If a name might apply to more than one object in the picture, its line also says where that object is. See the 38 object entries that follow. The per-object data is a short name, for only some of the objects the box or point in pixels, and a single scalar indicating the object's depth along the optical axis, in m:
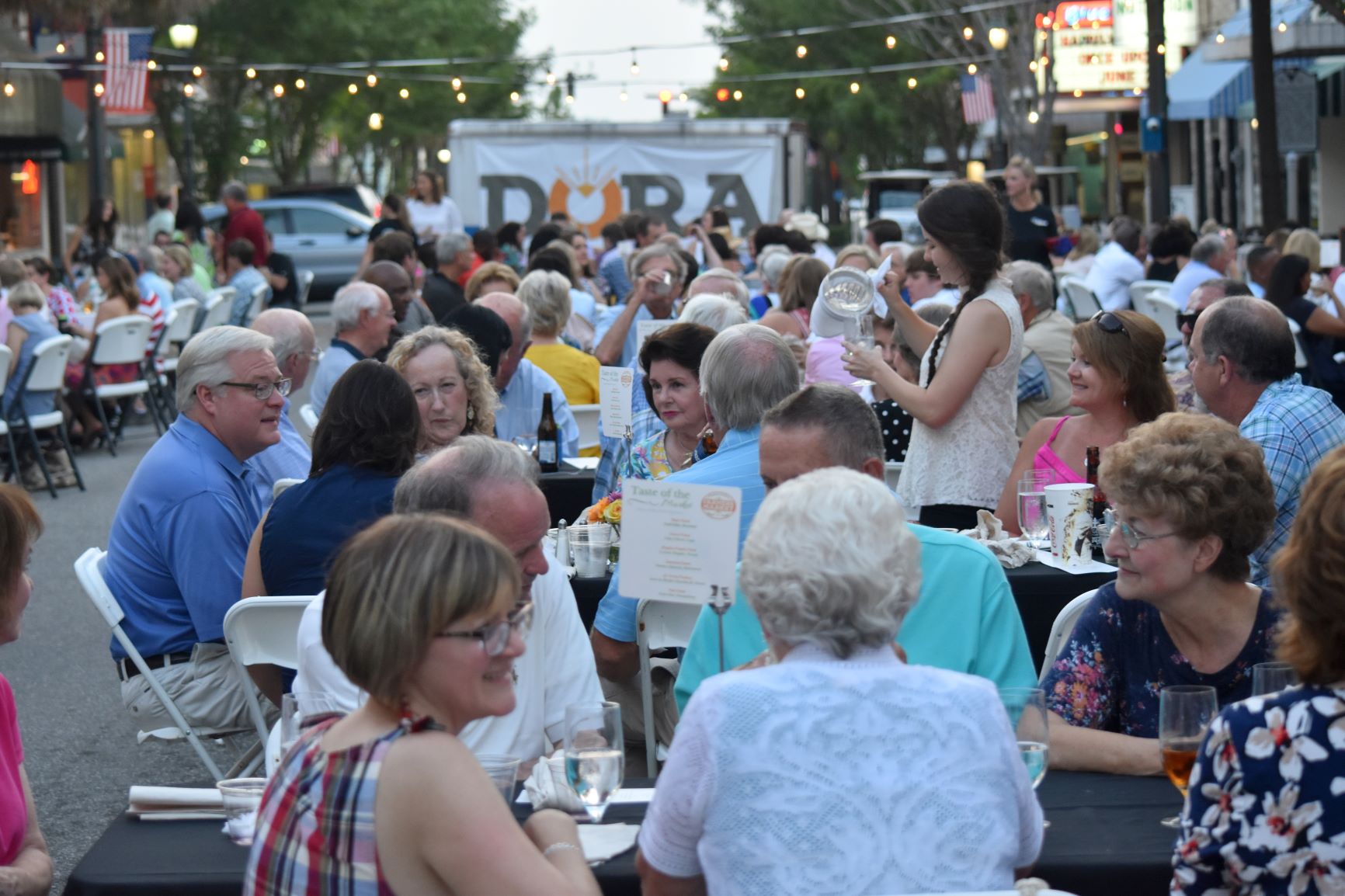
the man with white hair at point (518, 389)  15.63
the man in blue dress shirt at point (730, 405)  8.99
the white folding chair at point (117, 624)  8.84
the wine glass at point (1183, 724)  5.64
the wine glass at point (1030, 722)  5.56
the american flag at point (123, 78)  48.60
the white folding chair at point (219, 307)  31.05
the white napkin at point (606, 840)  5.44
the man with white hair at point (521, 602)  6.66
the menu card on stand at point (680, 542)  6.13
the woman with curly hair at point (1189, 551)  6.40
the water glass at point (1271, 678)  5.59
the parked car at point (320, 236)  56.13
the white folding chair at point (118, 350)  25.62
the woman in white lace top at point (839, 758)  4.53
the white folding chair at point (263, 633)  8.39
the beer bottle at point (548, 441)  14.58
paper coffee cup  9.55
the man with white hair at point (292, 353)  12.43
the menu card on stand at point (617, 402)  12.27
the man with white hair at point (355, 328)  15.69
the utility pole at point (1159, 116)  40.60
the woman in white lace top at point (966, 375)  11.07
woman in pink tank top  10.22
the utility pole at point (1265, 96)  33.49
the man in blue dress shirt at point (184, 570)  9.50
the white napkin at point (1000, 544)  9.65
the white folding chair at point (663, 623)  8.73
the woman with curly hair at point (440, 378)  11.87
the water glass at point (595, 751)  5.61
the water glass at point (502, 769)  5.24
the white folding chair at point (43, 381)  22.08
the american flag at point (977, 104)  67.27
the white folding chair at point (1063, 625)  7.64
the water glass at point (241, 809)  5.65
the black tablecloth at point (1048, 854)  5.29
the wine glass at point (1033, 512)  9.99
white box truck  48.95
